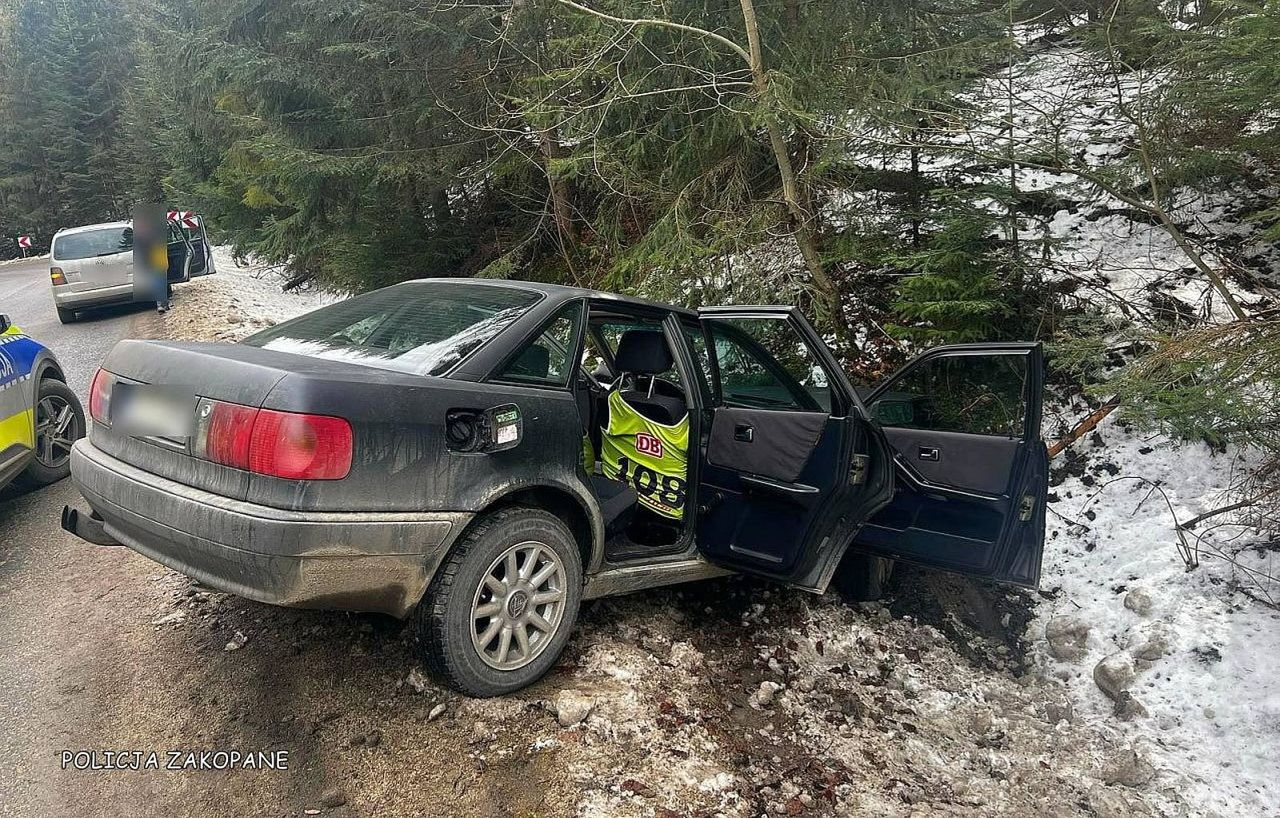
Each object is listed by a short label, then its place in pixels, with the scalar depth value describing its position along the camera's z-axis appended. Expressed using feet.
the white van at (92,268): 38.81
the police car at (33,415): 15.35
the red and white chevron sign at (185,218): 46.70
